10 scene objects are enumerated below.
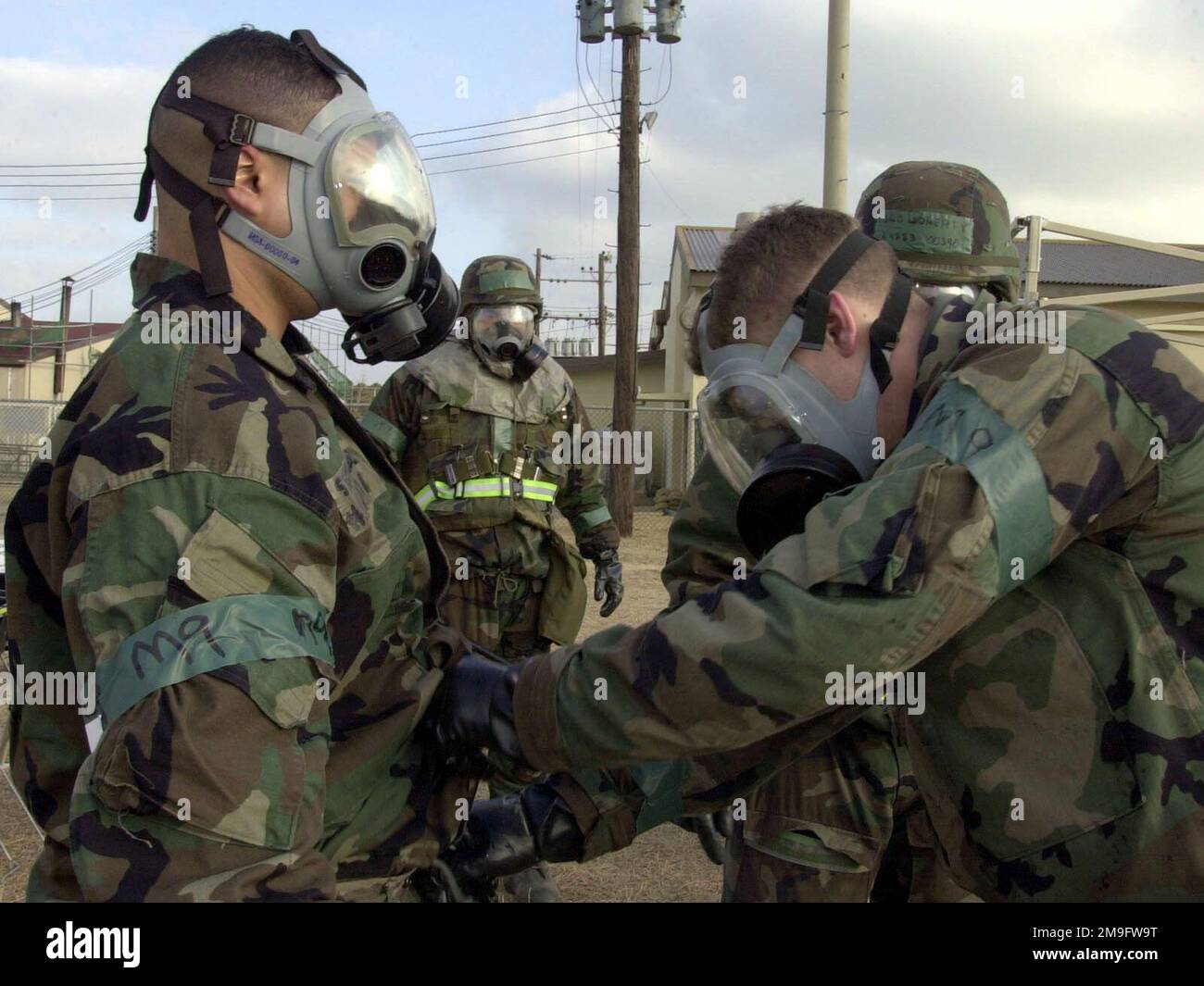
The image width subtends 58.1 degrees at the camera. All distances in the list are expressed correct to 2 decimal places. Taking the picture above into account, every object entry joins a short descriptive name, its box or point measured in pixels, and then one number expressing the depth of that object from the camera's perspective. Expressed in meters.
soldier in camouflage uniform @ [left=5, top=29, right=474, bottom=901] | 1.41
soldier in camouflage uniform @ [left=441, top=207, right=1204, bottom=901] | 1.80
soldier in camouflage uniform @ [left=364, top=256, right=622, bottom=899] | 5.85
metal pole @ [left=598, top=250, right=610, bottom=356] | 44.42
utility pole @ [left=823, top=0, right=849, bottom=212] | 8.82
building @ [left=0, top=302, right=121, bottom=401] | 42.53
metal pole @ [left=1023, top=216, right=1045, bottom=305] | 9.52
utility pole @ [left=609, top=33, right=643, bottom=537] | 17.20
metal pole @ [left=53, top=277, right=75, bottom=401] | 40.47
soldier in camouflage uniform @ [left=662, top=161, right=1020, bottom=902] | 3.08
